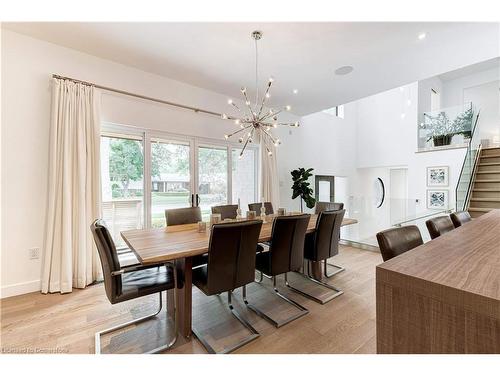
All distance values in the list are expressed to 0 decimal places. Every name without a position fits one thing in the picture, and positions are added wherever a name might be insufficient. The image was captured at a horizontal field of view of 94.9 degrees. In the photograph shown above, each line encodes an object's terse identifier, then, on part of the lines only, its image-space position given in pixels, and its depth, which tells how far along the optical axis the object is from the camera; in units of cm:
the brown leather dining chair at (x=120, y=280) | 164
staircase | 410
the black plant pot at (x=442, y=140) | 552
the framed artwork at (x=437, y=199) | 556
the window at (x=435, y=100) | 708
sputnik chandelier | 452
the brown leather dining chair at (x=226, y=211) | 316
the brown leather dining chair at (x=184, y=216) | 285
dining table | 167
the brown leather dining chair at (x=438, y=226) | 158
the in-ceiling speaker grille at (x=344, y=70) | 327
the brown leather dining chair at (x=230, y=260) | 173
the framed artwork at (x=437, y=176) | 549
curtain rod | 281
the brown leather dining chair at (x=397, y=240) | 109
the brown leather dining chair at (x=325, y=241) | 253
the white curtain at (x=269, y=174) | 474
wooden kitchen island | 52
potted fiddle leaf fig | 523
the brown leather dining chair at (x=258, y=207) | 366
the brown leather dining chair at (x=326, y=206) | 344
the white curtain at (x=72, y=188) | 265
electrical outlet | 265
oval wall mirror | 724
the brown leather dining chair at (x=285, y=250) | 214
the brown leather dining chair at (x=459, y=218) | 189
